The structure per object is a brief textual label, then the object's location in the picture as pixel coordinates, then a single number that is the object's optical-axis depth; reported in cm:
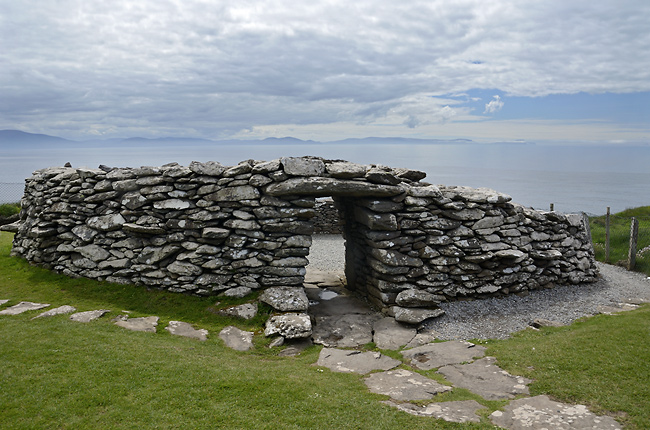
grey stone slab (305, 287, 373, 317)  1286
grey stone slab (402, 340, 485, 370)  909
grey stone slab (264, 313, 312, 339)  1025
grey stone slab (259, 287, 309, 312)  1134
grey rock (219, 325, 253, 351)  984
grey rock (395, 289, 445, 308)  1213
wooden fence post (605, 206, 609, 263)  1909
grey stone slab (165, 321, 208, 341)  1013
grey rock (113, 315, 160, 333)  1008
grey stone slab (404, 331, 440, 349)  1036
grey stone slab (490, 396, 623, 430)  619
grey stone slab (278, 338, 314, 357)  971
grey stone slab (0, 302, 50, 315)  1034
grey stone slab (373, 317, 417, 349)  1042
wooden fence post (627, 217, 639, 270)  1750
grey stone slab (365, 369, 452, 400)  733
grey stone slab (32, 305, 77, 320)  1020
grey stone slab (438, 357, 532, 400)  747
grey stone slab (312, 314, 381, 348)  1059
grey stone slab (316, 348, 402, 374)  879
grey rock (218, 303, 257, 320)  1128
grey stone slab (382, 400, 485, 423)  637
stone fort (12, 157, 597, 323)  1205
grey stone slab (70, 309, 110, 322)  1013
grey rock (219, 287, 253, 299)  1195
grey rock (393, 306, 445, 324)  1161
